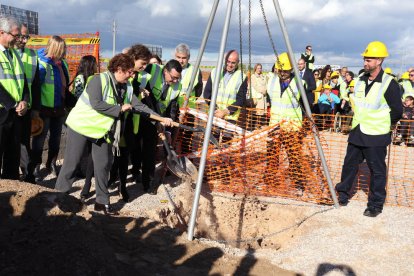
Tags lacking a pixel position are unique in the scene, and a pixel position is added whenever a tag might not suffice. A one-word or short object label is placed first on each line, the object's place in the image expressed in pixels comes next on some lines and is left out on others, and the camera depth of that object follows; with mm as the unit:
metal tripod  4339
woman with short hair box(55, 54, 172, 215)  4559
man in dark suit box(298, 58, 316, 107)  7881
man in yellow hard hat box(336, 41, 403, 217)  5121
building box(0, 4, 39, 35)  21859
